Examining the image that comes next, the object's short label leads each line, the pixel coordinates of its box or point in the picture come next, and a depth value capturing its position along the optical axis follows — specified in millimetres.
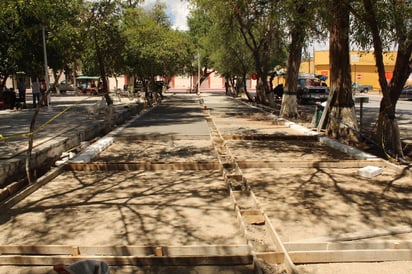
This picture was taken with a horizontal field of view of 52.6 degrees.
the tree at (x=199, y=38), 46688
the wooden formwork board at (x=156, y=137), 11742
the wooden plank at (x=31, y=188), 5593
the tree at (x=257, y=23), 14448
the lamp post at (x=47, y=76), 19064
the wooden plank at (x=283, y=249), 3598
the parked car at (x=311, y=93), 29442
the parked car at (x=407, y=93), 33781
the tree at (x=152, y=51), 25203
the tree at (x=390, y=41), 7891
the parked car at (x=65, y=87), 52050
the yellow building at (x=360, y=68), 57781
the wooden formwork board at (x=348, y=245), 4043
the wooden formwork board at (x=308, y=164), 7785
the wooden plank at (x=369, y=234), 4301
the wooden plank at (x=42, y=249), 4023
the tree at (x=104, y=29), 12742
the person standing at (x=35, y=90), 21312
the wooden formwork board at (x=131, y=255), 3855
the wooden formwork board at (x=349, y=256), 3900
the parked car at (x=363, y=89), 50769
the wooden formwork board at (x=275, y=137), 11633
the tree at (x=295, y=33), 9086
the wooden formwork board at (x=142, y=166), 7742
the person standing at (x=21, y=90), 22500
